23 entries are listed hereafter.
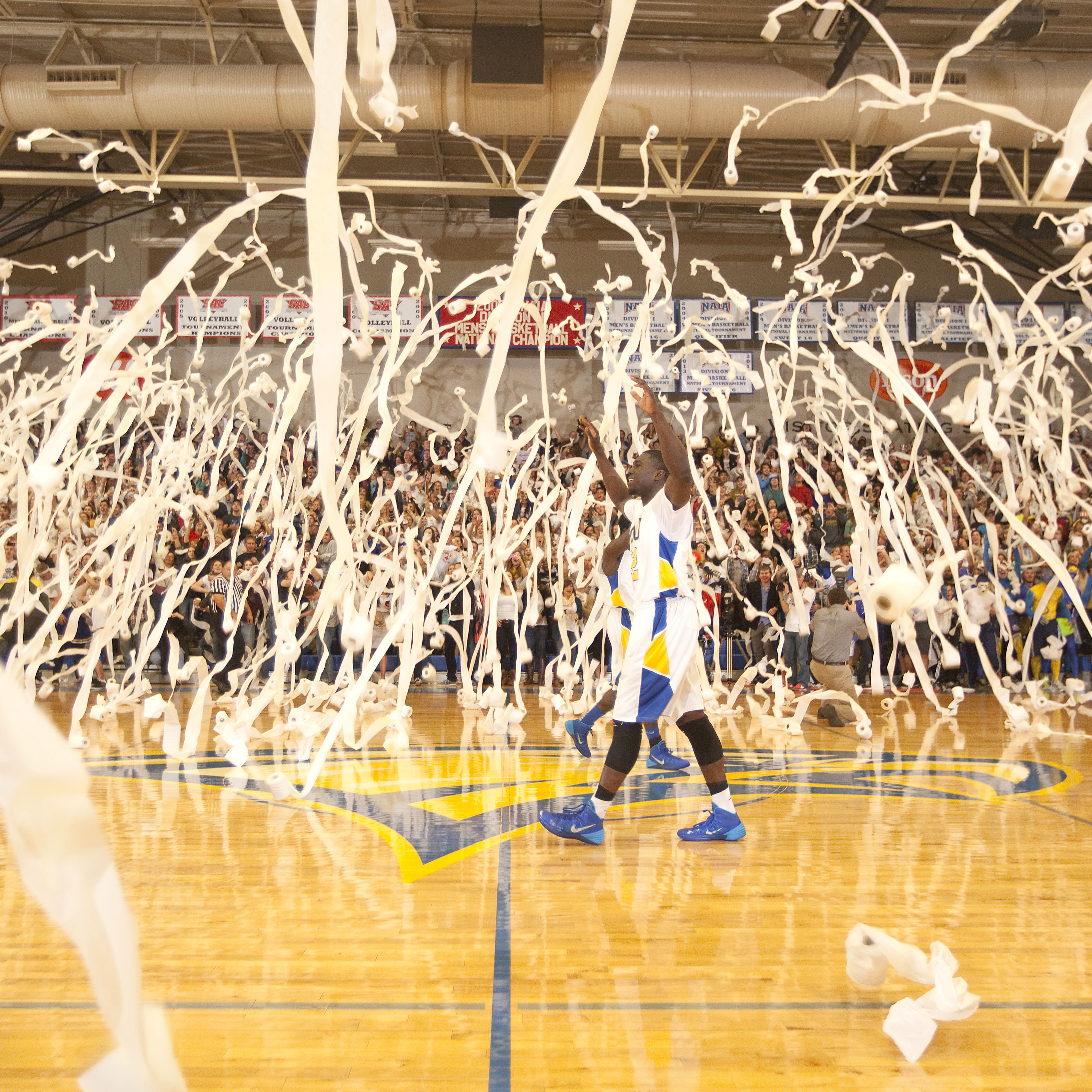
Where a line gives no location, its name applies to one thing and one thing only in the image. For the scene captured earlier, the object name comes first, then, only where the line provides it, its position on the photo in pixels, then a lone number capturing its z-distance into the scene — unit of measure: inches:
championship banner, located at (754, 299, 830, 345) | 603.8
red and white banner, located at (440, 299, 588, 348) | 616.7
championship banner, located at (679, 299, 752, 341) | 626.5
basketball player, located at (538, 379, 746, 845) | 143.7
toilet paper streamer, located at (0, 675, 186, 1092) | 42.8
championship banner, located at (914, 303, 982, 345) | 629.0
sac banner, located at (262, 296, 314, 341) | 589.0
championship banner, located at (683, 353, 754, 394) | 629.6
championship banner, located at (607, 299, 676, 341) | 622.5
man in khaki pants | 311.9
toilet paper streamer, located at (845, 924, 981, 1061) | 80.4
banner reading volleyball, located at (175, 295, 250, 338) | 626.2
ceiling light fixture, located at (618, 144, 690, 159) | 502.0
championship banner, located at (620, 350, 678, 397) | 505.4
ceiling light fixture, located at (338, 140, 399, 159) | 501.4
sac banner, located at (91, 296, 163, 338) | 613.3
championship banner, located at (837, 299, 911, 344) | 597.6
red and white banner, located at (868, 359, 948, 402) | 551.5
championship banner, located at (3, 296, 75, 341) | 615.8
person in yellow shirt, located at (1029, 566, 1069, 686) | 369.7
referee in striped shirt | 341.1
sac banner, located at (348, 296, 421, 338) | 579.2
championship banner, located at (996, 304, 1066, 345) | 579.2
